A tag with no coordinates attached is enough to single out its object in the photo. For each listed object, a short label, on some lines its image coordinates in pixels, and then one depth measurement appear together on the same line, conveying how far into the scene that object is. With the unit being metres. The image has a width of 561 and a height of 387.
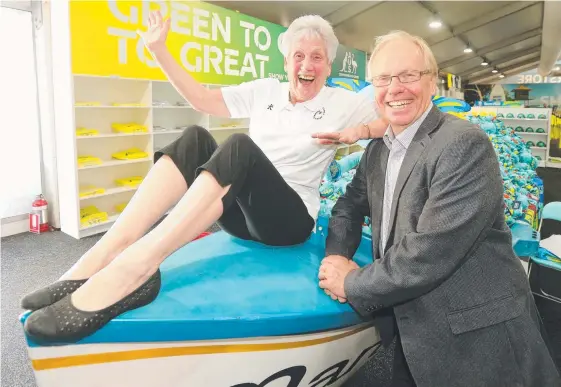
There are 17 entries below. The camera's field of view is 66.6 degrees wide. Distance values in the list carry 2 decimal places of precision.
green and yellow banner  3.69
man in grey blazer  1.03
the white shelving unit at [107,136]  3.83
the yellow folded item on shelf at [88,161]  3.85
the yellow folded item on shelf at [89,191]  3.95
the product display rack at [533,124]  8.62
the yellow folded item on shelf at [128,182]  4.39
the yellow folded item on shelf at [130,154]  4.26
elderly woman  1.08
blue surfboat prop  1.05
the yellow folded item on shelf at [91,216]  3.91
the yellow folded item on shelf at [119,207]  4.49
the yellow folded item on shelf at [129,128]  4.16
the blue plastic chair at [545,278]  2.08
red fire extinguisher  3.94
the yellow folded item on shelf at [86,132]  3.79
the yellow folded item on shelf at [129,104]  4.05
